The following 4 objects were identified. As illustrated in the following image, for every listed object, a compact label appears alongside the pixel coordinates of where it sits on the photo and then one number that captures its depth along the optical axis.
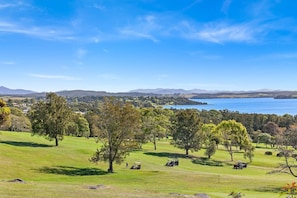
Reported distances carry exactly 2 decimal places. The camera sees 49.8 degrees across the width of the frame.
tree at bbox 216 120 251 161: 73.75
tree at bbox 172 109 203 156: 71.75
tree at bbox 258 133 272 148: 119.75
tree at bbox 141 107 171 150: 82.75
